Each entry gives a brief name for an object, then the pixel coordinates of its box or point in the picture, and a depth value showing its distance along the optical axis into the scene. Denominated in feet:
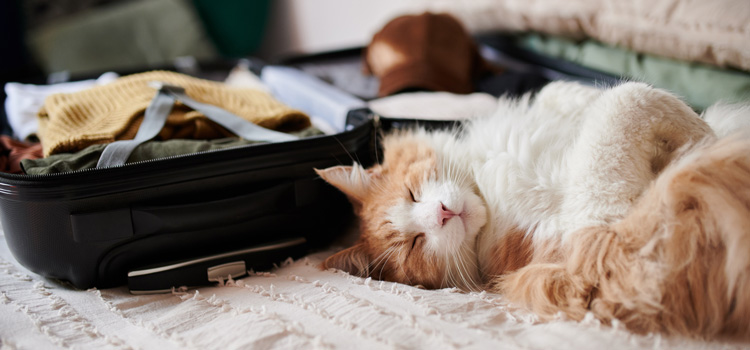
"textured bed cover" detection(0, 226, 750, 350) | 2.63
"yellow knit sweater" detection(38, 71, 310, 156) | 3.66
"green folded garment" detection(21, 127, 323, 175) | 3.22
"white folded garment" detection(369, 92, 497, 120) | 4.53
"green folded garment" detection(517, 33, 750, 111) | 4.01
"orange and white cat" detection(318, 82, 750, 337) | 2.61
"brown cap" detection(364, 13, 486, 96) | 5.44
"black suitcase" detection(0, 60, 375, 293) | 3.11
